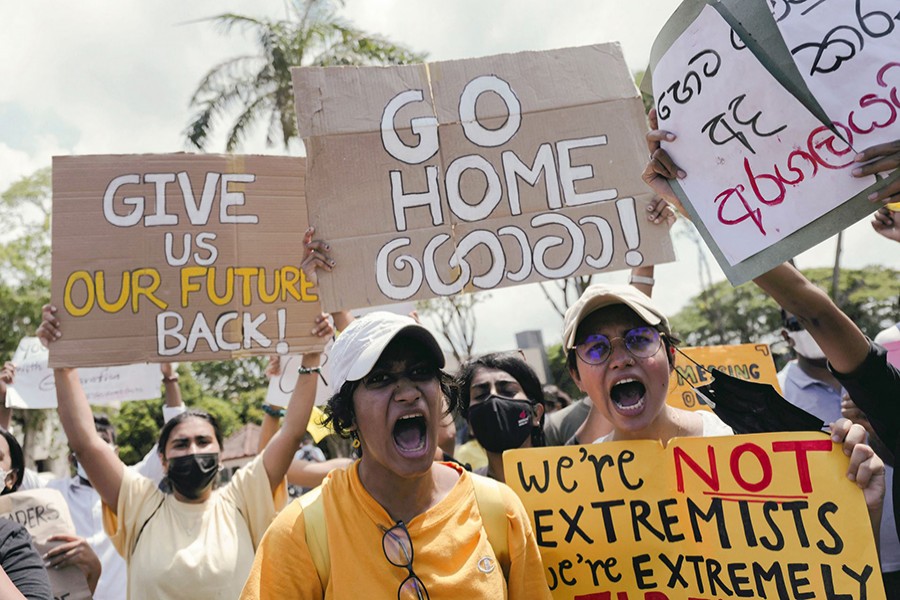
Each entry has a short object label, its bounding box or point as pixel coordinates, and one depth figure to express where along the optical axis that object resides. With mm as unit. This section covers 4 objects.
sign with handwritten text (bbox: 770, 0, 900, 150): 1737
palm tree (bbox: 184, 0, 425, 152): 12992
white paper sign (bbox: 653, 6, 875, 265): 1903
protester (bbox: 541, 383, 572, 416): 6004
